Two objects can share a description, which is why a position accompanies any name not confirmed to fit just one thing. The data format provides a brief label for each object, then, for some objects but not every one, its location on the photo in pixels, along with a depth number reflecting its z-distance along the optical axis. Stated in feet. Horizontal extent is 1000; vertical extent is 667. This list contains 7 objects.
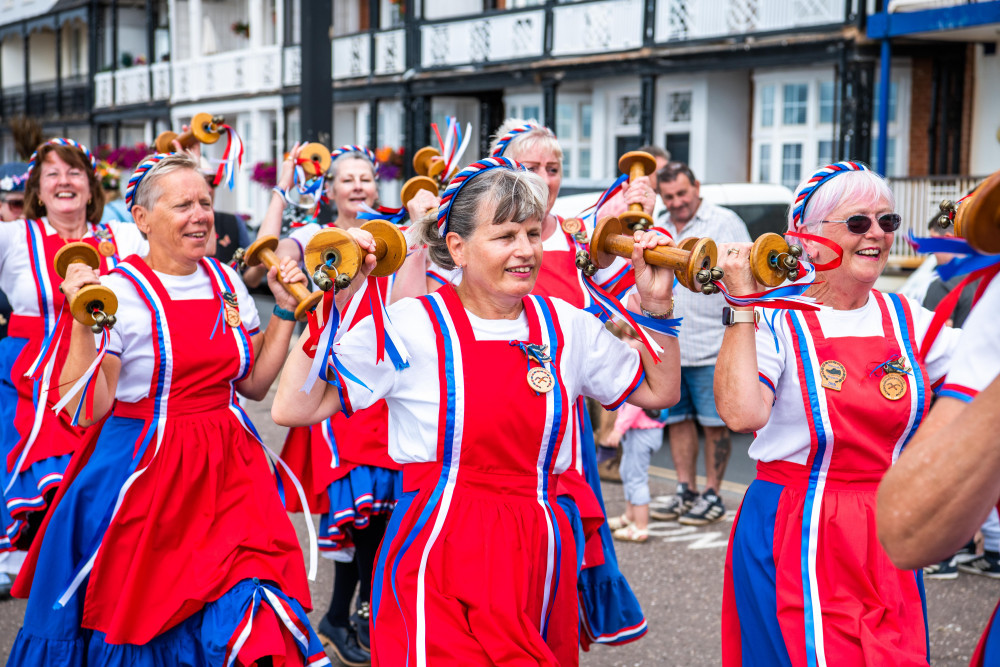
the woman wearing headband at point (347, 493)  13.07
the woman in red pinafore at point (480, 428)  8.11
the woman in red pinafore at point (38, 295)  14.33
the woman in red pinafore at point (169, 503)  10.46
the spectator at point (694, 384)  20.13
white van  31.58
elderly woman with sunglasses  8.23
